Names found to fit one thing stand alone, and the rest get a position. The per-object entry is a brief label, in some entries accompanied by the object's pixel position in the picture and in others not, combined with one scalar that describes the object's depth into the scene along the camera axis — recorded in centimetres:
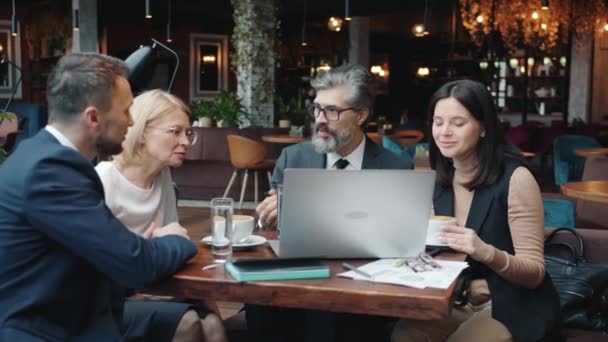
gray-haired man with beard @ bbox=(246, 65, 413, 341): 252
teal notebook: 173
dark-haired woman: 215
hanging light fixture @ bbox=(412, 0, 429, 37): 1280
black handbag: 254
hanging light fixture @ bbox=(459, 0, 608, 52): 1289
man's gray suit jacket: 290
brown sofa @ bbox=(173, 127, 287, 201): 912
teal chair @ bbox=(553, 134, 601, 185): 847
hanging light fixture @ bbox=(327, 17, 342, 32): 1436
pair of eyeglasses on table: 185
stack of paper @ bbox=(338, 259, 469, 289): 172
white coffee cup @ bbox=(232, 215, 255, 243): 212
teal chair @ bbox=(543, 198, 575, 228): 424
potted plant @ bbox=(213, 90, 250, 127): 939
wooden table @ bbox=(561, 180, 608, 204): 354
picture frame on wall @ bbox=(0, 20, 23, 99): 1642
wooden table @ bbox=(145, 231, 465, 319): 162
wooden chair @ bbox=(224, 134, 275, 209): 838
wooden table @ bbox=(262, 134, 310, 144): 838
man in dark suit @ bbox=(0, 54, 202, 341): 162
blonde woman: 240
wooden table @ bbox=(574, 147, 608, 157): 703
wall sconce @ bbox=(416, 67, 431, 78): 2024
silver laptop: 178
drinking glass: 199
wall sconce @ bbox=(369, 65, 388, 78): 2085
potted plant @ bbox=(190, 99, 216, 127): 946
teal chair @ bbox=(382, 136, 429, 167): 650
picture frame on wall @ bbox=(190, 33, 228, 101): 1741
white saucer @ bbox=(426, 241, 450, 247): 209
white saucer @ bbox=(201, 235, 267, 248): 211
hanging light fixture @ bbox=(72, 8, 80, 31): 1150
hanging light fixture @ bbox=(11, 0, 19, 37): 873
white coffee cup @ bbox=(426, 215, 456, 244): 207
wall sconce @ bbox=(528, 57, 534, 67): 1593
